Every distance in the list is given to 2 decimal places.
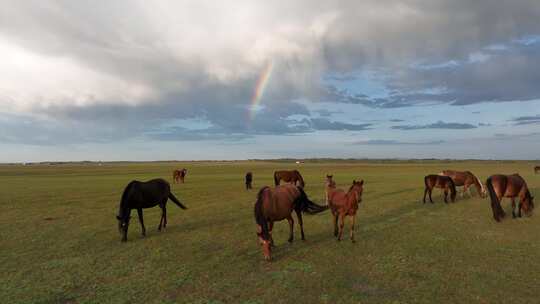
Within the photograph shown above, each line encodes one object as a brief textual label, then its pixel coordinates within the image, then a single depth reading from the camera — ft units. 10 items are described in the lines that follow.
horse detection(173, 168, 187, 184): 121.22
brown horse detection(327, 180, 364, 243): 34.24
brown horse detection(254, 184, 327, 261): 28.66
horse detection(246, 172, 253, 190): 92.73
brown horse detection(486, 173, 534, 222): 44.80
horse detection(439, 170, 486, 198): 67.56
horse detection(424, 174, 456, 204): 60.59
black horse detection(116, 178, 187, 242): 36.88
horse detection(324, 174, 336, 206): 58.47
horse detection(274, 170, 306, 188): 81.39
